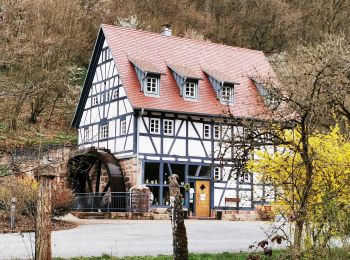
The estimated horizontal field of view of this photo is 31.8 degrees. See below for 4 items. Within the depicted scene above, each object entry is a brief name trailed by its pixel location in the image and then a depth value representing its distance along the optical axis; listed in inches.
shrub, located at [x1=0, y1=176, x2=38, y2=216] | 790.5
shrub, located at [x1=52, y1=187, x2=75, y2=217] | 876.4
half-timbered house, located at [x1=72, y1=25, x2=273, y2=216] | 1197.7
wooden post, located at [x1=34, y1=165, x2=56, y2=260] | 417.1
